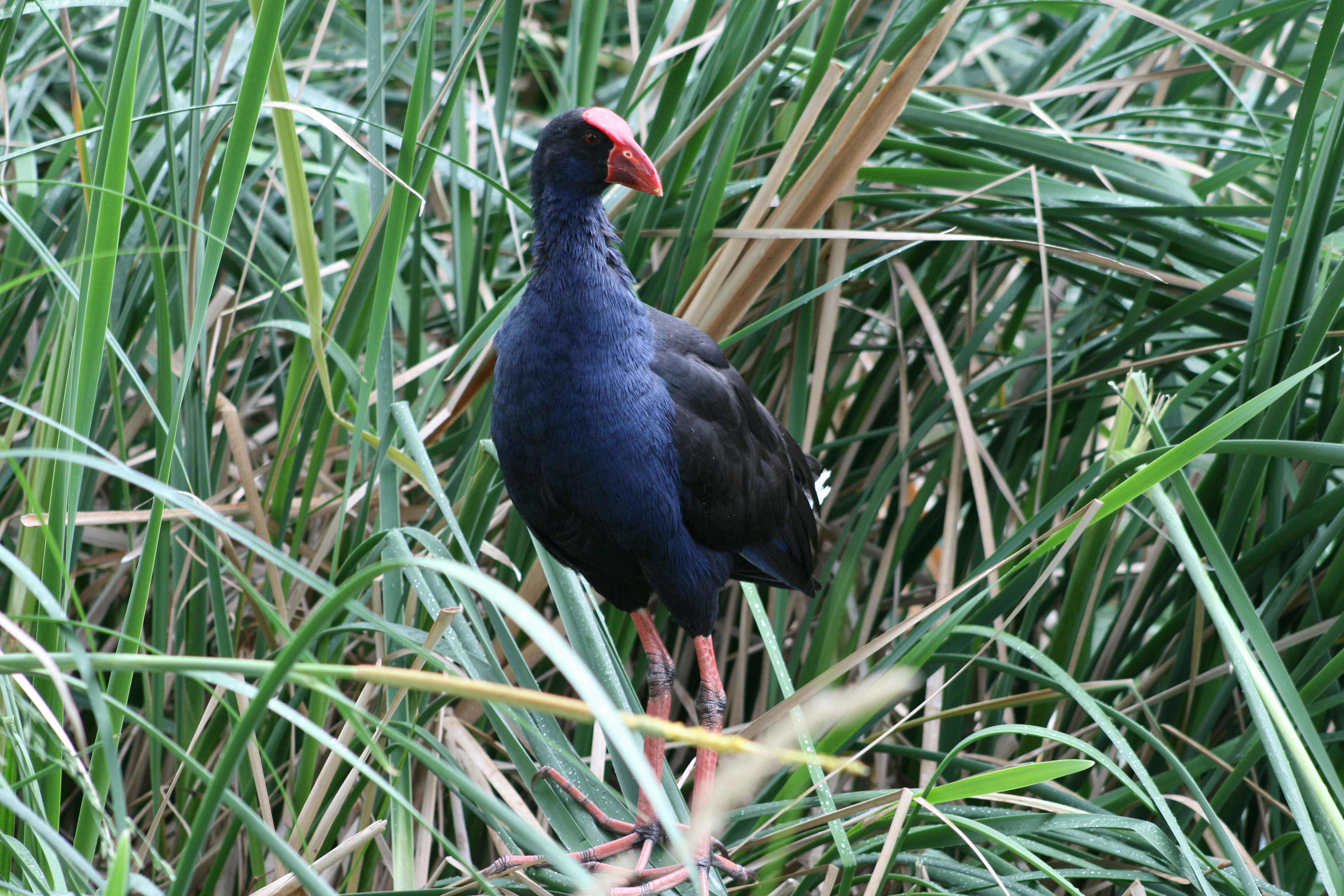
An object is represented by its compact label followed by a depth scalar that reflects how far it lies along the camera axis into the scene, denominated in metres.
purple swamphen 8.52
